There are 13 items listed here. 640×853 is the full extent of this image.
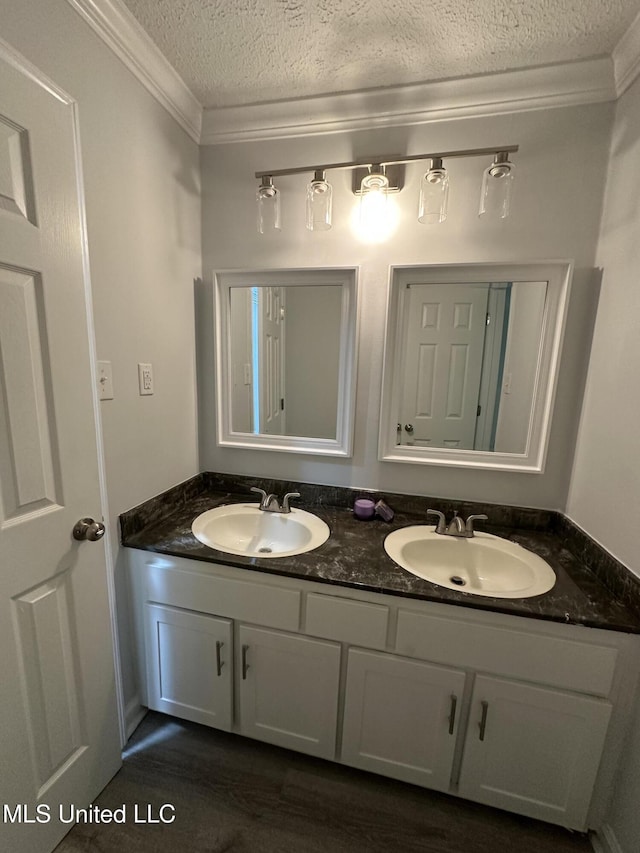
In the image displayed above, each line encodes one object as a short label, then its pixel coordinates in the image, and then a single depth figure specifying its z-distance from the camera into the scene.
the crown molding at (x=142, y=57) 0.97
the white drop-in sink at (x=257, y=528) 1.42
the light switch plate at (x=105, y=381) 1.10
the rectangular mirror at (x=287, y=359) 1.50
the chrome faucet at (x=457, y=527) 1.33
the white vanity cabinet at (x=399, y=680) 0.98
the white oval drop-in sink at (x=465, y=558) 1.24
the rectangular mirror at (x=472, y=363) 1.35
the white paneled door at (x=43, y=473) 0.81
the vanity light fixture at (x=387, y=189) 1.16
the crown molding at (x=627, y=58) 1.02
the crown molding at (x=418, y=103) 1.16
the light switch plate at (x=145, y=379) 1.27
